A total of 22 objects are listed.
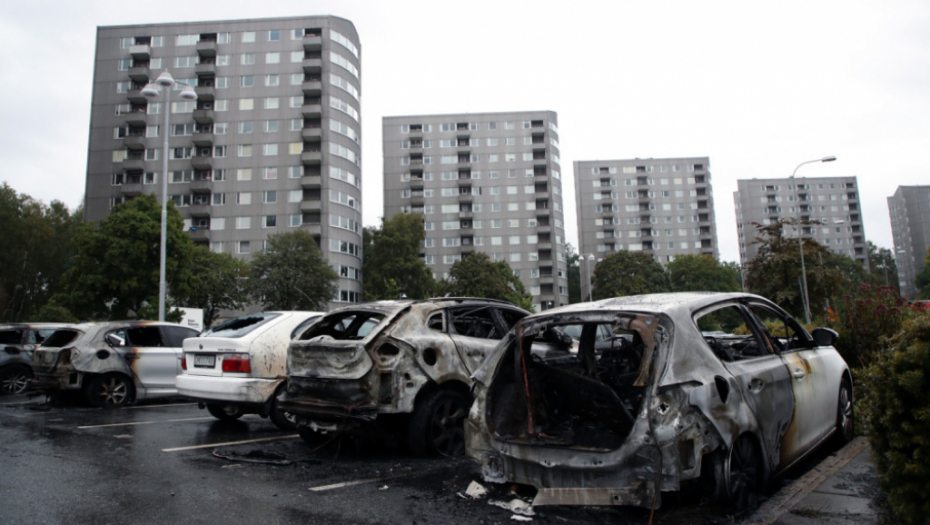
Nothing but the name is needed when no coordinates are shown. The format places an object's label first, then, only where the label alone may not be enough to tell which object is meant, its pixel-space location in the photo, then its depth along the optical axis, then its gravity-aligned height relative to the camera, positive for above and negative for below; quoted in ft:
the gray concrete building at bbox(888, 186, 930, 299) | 393.91 +66.62
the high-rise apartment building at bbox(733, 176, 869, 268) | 384.27 +79.31
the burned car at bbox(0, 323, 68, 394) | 43.04 -0.17
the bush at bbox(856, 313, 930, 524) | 10.46 -1.85
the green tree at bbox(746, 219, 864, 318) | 92.07 +8.05
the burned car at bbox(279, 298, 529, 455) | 18.53 -1.21
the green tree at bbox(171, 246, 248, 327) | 149.89 +15.54
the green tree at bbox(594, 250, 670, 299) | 226.79 +22.06
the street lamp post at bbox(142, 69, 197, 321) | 58.29 +26.03
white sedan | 23.53 -0.91
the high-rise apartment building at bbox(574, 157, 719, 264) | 321.93 +67.87
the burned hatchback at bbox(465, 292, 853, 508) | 11.59 -1.81
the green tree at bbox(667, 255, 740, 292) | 255.80 +23.81
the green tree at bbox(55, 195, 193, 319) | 107.45 +15.09
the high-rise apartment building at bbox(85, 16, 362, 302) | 192.34 +71.80
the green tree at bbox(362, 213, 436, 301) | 206.18 +27.34
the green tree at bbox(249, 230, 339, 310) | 156.25 +17.98
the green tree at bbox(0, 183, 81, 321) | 155.09 +26.46
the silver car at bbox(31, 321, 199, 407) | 33.55 -0.86
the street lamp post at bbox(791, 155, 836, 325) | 83.92 +8.07
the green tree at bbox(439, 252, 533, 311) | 193.57 +18.25
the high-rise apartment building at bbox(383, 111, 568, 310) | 256.93 +66.16
